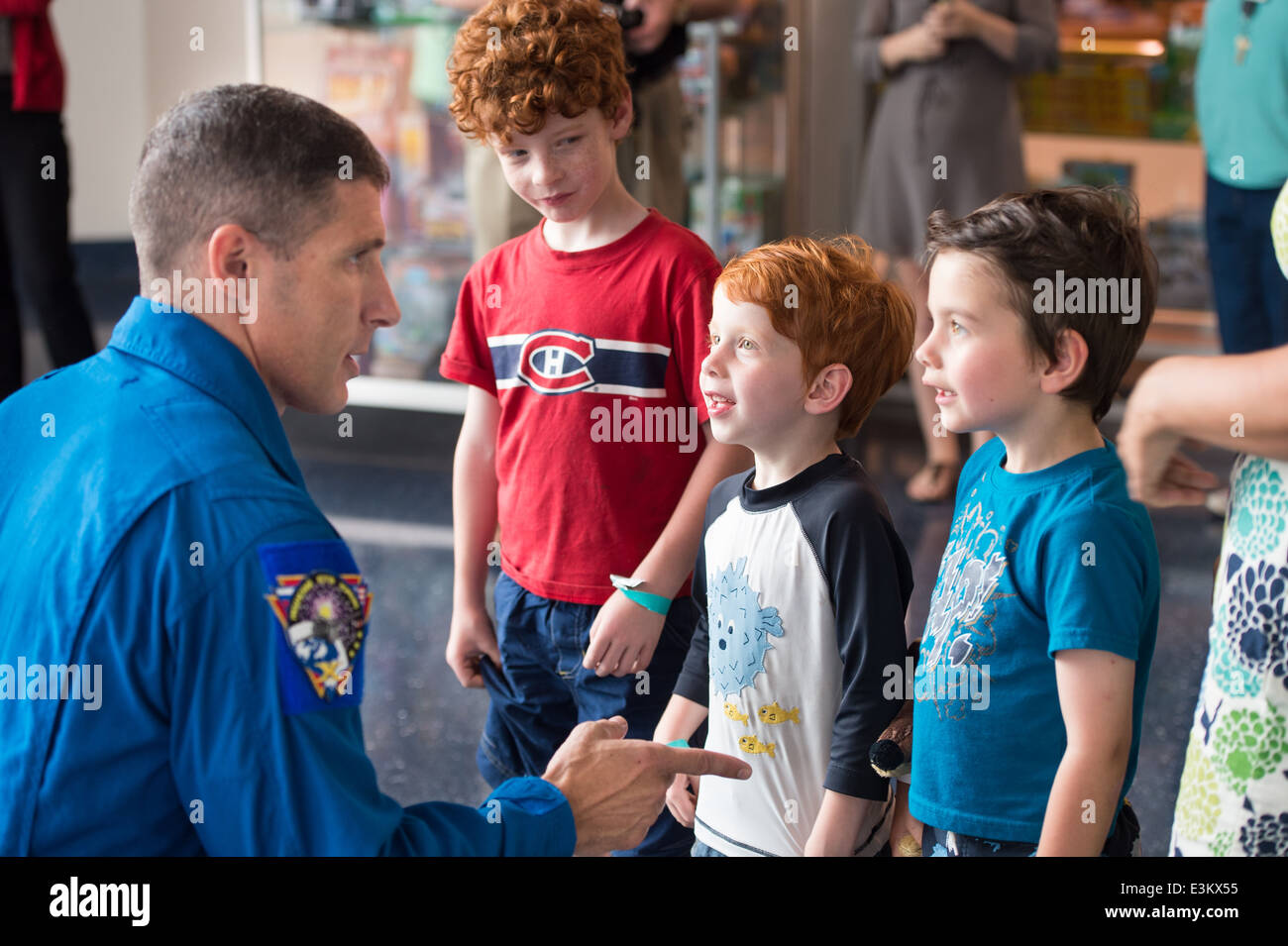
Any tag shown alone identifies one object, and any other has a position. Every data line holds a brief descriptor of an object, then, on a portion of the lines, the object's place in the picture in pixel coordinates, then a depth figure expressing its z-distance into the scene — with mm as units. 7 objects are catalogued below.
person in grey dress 3701
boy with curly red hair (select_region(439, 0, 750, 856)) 1593
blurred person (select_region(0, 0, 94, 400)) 3641
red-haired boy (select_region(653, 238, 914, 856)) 1297
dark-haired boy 1175
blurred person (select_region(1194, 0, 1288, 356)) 3287
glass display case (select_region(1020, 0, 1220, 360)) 5082
